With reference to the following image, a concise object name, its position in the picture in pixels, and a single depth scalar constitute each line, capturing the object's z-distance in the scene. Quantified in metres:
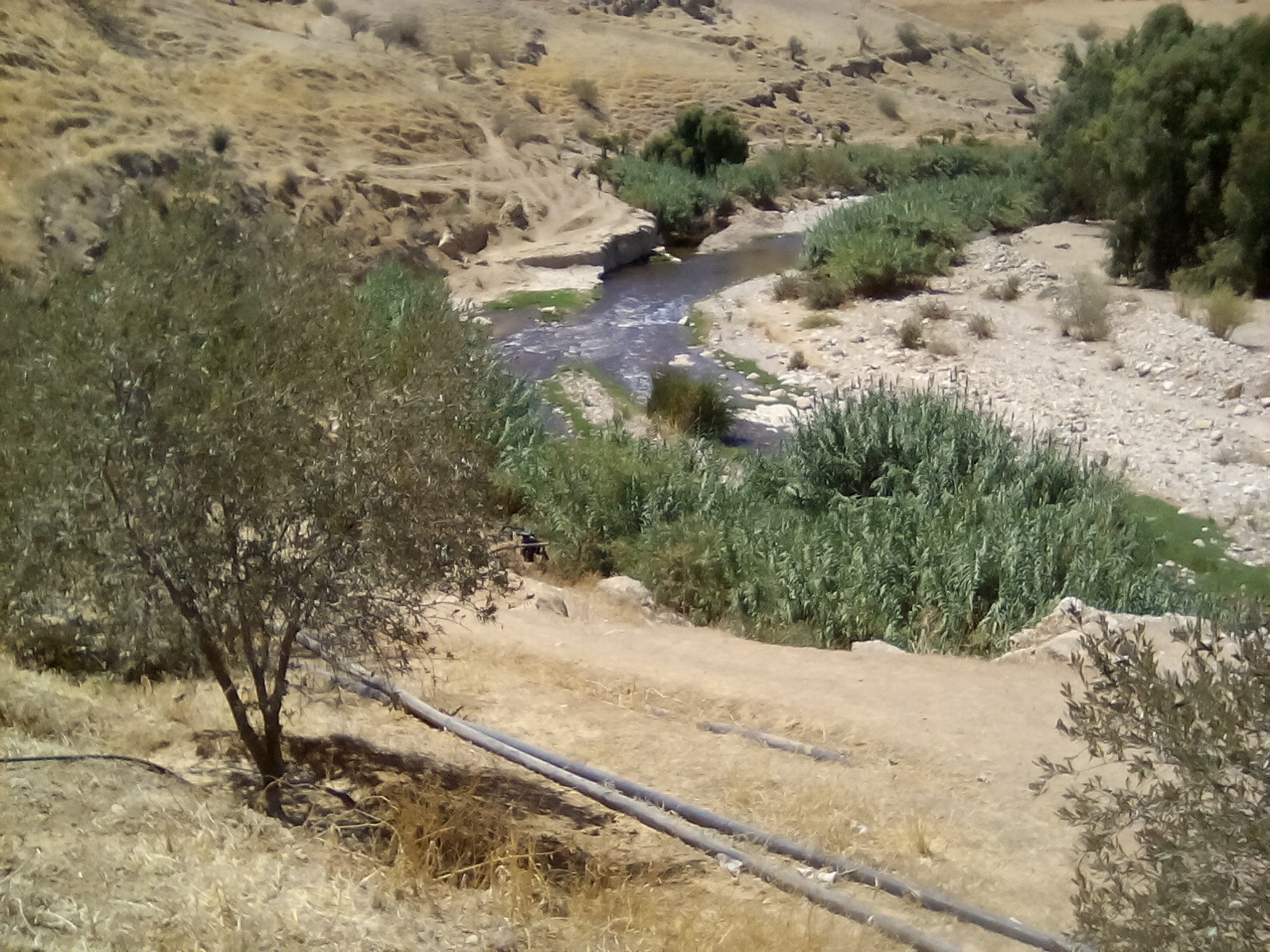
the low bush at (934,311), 21.72
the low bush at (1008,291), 23.16
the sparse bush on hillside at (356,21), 41.49
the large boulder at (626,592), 10.22
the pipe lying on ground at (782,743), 6.60
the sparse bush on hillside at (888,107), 51.31
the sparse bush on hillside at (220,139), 25.03
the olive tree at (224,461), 4.29
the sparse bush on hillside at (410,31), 41.97
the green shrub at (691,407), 16.48
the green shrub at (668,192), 33.66
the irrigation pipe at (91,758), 4.19
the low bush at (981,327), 20.48
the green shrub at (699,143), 38.66
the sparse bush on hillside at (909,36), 59.16
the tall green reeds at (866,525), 9.84
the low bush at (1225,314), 18.59
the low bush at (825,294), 24.08
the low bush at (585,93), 42.25
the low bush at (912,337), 20.28
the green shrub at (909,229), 24.77
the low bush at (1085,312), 19.78
